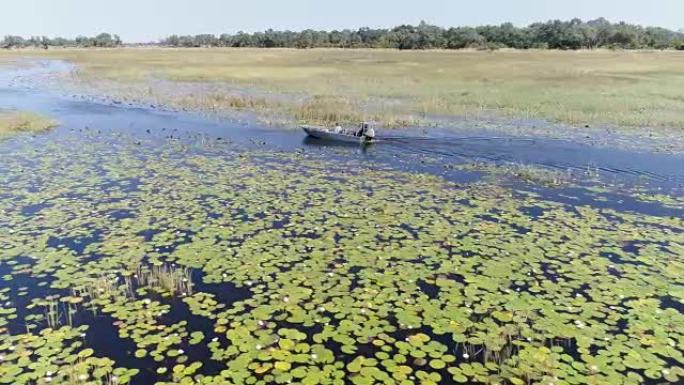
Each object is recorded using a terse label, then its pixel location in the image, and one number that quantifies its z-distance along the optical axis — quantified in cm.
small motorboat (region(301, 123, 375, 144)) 2428
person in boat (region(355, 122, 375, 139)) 2419
